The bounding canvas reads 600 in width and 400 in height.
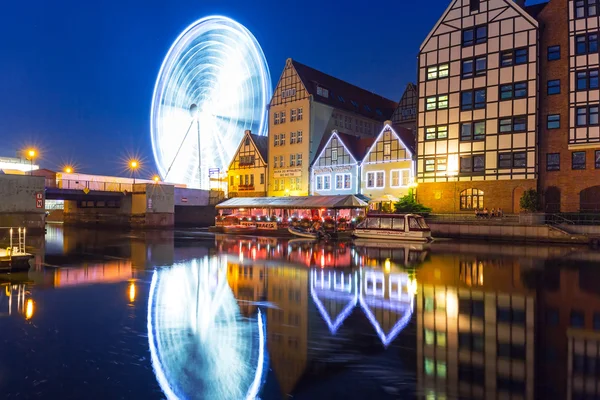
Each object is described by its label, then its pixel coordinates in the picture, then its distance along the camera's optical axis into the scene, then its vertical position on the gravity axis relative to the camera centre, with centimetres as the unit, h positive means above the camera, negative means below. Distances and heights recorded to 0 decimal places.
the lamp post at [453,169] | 4491 +388
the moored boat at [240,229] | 5030 -218
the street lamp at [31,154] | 5541 +603
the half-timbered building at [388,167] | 4953 +454
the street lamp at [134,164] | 7119 +636
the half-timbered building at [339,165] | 5371 +502
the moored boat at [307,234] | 4078 -218
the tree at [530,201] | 3925 +84
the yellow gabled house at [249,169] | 6397 +542
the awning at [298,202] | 4475 +69
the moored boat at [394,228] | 3722 -144
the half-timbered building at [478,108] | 4178 +945
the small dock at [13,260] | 1872 -213
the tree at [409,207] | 4316 +29
